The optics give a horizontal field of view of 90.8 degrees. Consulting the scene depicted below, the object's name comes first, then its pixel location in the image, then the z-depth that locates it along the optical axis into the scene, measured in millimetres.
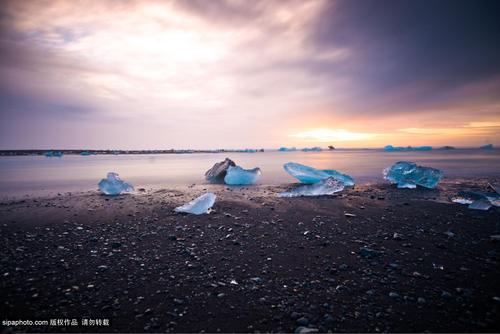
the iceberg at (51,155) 39088
